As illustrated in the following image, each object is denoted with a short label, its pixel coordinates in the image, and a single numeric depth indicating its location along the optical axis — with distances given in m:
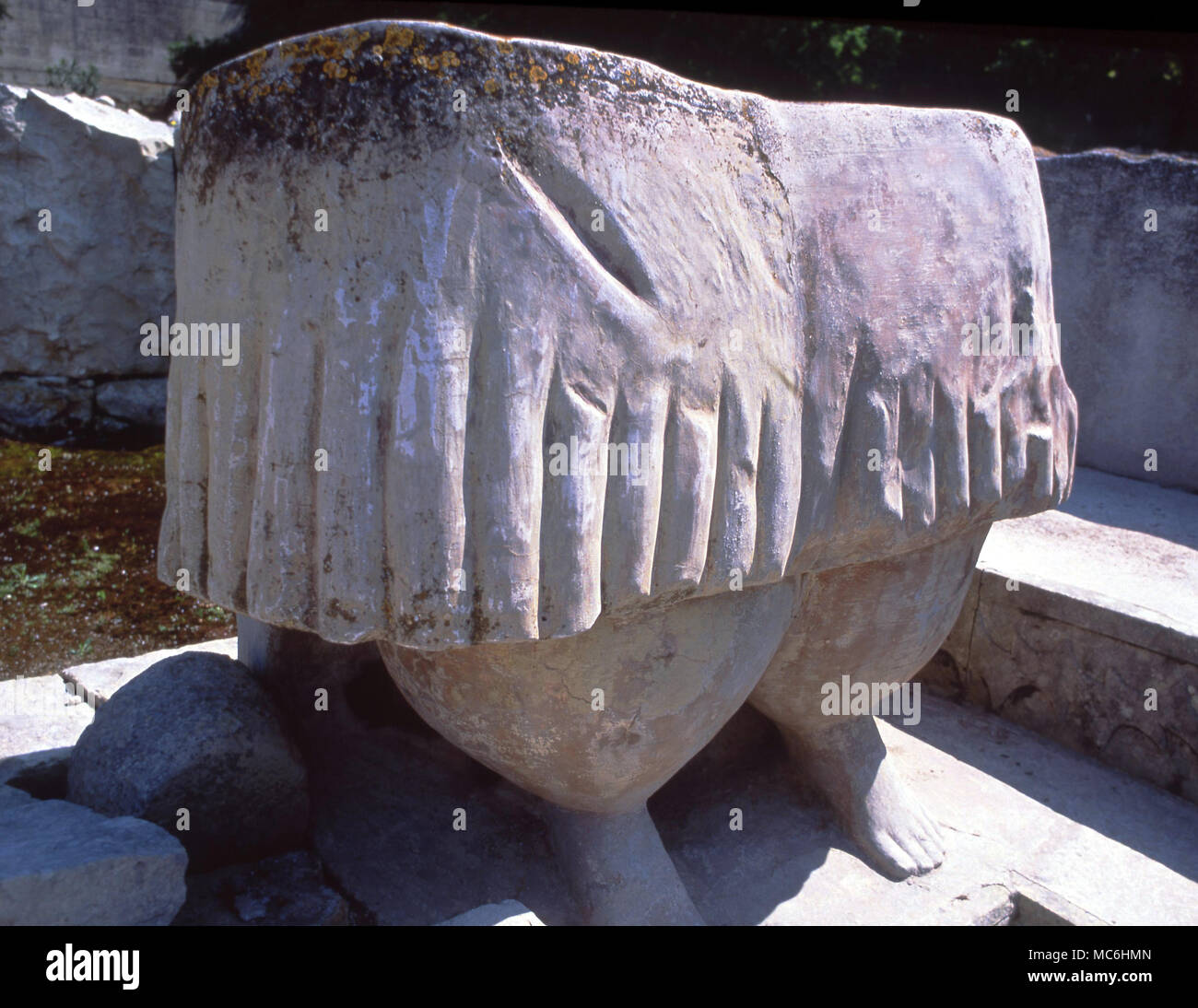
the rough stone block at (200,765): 1.67
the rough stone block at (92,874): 1.31
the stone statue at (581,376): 1.22
